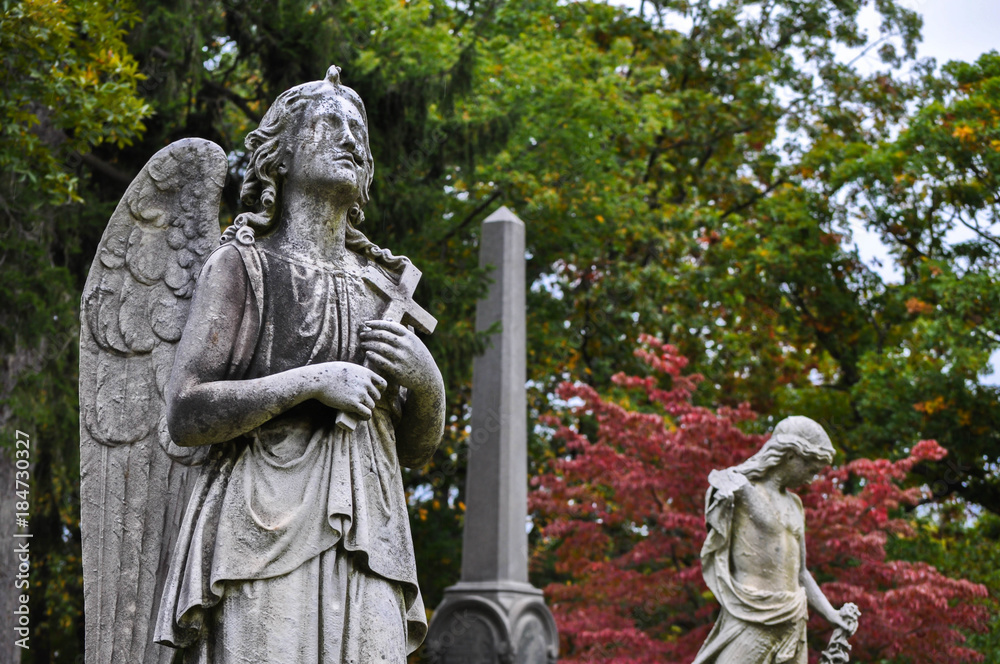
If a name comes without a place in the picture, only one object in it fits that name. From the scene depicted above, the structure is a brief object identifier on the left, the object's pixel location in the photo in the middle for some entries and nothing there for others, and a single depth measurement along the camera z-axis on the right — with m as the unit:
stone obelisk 11.42
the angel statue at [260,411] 2.99
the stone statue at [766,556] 7.32
